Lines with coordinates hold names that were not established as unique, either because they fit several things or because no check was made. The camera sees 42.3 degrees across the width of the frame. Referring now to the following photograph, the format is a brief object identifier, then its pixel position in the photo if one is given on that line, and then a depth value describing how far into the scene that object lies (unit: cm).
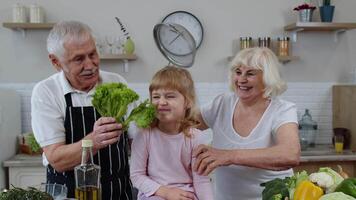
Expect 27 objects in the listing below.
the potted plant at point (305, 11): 439
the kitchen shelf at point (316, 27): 436
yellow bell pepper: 133
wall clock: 450
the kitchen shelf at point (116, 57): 429
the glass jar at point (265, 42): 448
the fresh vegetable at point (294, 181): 143
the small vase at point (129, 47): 434
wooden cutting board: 435
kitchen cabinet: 382
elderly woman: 202
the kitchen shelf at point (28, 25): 421
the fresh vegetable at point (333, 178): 136
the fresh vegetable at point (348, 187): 127
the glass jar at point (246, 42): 444
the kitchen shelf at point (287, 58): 444
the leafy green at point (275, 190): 144
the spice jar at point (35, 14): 425
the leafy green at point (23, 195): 129
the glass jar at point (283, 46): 448
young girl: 184
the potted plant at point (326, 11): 444
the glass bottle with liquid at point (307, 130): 439
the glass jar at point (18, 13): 424
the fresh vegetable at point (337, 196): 123
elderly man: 177
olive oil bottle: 143
